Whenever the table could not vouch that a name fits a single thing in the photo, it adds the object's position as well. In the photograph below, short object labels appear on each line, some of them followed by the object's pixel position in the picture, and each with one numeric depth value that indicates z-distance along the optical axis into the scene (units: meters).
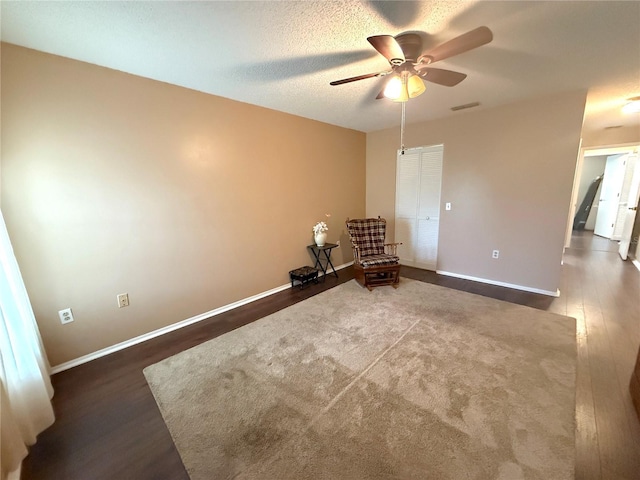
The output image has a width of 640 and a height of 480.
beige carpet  1.32
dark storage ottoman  3.64
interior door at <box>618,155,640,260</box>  4.47
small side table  3.91
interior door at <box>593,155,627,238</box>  5.88
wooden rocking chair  3.58
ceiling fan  1.47
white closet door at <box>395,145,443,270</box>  4.07
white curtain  1.29
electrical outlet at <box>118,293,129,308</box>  2.33
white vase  3.85
